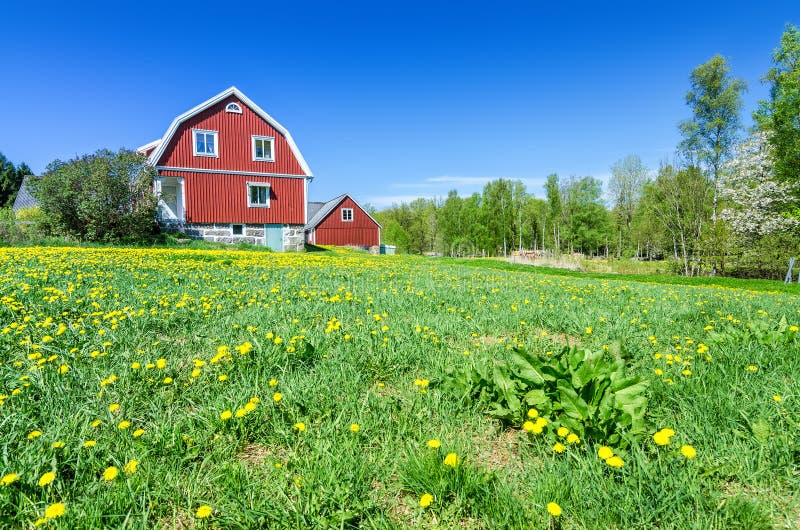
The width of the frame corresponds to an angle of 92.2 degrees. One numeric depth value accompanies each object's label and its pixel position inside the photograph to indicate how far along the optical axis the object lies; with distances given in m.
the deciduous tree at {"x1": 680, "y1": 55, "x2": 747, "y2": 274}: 26.98
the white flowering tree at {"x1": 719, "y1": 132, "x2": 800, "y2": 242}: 25.33
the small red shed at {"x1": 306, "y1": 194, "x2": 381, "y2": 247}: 40.72
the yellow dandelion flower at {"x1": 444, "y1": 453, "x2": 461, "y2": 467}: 1.85
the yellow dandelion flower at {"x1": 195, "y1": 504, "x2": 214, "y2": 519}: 1.61
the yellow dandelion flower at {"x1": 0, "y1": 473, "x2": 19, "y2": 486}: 1.68
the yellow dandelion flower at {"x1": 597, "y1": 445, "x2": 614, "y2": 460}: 1.83
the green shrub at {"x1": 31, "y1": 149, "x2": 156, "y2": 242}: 19.62
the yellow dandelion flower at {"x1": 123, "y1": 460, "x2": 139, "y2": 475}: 1.83
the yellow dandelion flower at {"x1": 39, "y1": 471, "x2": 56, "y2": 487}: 1.68
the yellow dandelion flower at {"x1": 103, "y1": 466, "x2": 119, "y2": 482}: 1.75
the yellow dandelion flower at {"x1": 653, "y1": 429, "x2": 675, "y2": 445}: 1.86
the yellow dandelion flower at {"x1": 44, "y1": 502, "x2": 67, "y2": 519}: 1.49
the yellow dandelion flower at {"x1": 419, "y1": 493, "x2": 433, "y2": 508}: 1.67
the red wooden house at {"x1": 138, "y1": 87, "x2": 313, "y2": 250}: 23.12
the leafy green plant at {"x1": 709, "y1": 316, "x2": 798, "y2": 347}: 3.56
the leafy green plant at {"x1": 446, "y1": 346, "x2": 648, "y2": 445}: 2.21
